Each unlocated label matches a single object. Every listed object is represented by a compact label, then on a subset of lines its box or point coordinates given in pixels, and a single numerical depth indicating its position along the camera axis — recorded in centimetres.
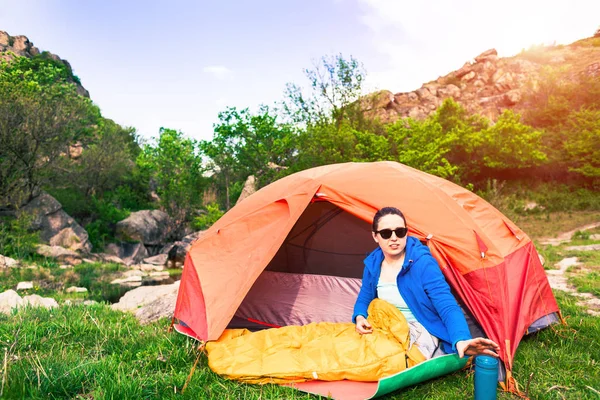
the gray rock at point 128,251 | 1894
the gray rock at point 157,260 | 1832
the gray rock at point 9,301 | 530
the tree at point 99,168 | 2000
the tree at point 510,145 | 2555
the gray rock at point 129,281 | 1182
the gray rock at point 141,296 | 674
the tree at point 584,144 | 2362
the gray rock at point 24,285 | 898
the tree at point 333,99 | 2294
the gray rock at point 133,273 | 1338
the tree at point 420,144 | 1867
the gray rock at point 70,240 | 1634
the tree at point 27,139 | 1497
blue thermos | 250
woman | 299
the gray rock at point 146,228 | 2084
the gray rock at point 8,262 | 1090
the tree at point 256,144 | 2106
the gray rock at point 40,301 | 571
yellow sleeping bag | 295
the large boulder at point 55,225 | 1628
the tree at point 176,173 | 2498
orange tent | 356
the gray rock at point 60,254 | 1407
